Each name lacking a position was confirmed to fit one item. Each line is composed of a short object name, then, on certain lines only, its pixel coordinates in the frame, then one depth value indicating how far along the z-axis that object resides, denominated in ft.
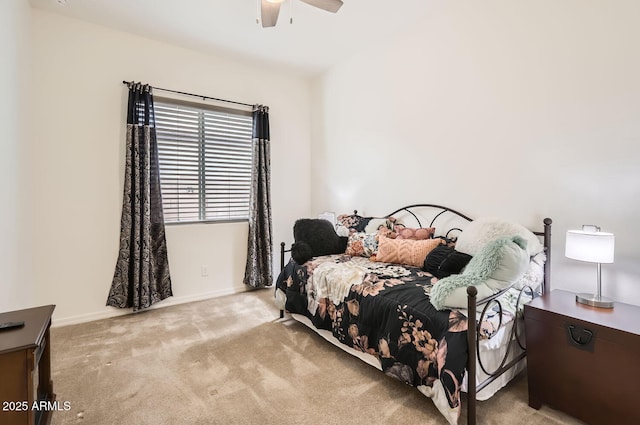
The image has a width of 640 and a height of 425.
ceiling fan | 6.87
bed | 4.90
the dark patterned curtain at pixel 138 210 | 9.59
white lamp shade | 5.12
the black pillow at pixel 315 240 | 8.99
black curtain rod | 9.73
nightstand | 4.29
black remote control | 4.11
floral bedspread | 4.80
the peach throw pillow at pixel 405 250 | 7.98
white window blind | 10.68
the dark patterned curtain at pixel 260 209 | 12.00
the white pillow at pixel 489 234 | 6.44
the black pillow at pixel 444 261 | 6.75
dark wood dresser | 3.64
